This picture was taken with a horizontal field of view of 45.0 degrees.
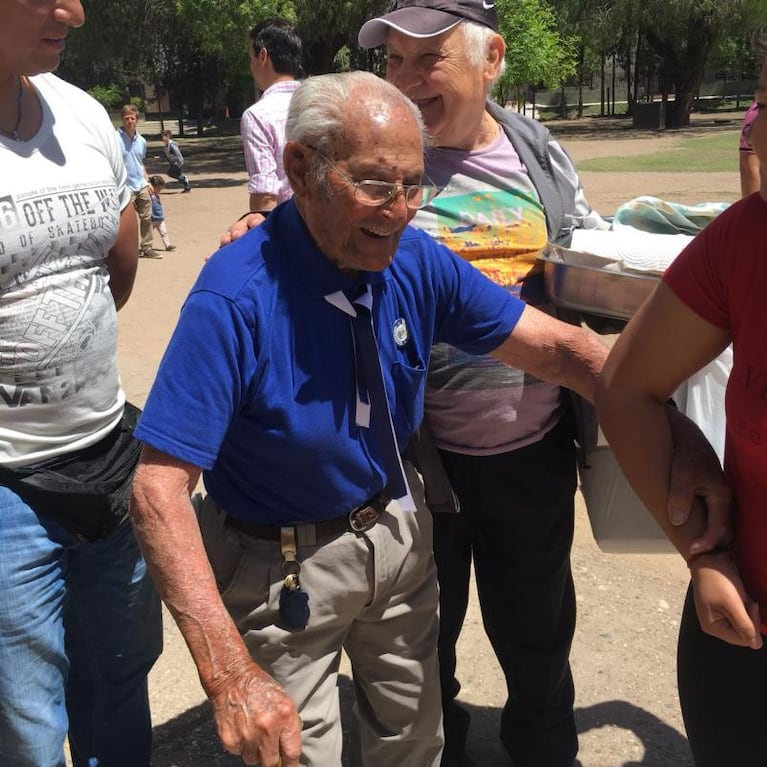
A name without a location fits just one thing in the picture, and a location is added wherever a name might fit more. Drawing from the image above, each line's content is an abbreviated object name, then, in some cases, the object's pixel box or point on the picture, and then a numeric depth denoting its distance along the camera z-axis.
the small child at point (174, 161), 18.86
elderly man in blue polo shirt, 1.65
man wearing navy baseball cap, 2.38
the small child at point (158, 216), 12.05
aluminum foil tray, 2.24
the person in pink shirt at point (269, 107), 5.29
